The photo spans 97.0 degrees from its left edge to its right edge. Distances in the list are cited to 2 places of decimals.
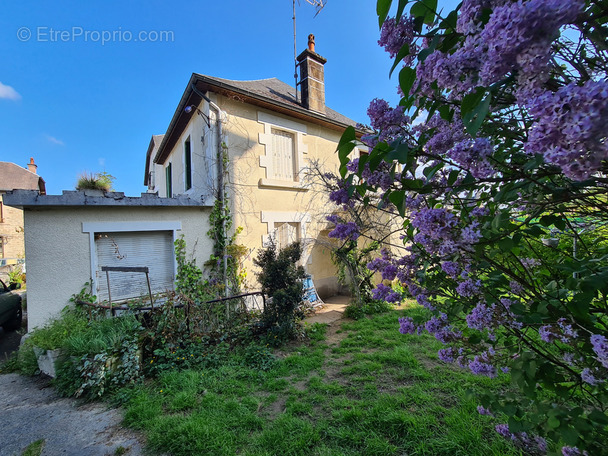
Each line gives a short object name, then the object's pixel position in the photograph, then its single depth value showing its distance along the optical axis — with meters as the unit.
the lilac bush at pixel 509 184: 0.62
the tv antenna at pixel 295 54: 8.12
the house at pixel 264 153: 6.36
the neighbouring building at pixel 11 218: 19.06
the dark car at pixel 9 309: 6.46
